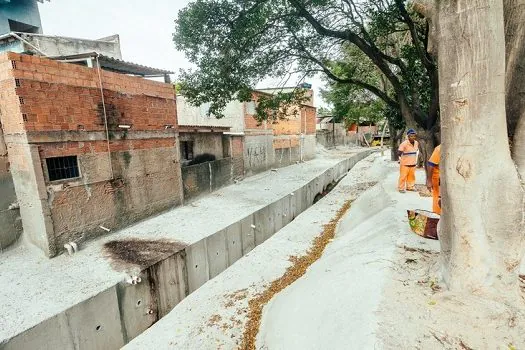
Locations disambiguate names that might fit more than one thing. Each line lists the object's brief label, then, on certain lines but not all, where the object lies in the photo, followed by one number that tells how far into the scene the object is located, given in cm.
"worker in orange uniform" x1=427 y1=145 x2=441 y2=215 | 583
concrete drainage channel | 466
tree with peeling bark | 260
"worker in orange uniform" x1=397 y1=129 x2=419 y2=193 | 899
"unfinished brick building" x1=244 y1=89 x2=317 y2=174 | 1795
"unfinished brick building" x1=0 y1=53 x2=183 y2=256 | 663
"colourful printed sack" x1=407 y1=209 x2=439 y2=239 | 510
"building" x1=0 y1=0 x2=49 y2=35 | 1291
